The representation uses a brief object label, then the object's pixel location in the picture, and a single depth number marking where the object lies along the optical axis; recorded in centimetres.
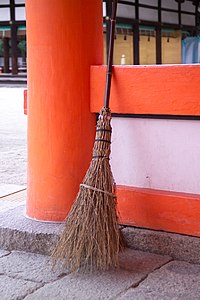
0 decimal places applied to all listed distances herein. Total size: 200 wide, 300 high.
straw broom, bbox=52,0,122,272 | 274
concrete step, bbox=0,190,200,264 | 291
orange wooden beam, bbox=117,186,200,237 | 295
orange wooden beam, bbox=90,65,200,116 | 288
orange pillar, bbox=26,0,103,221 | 316
